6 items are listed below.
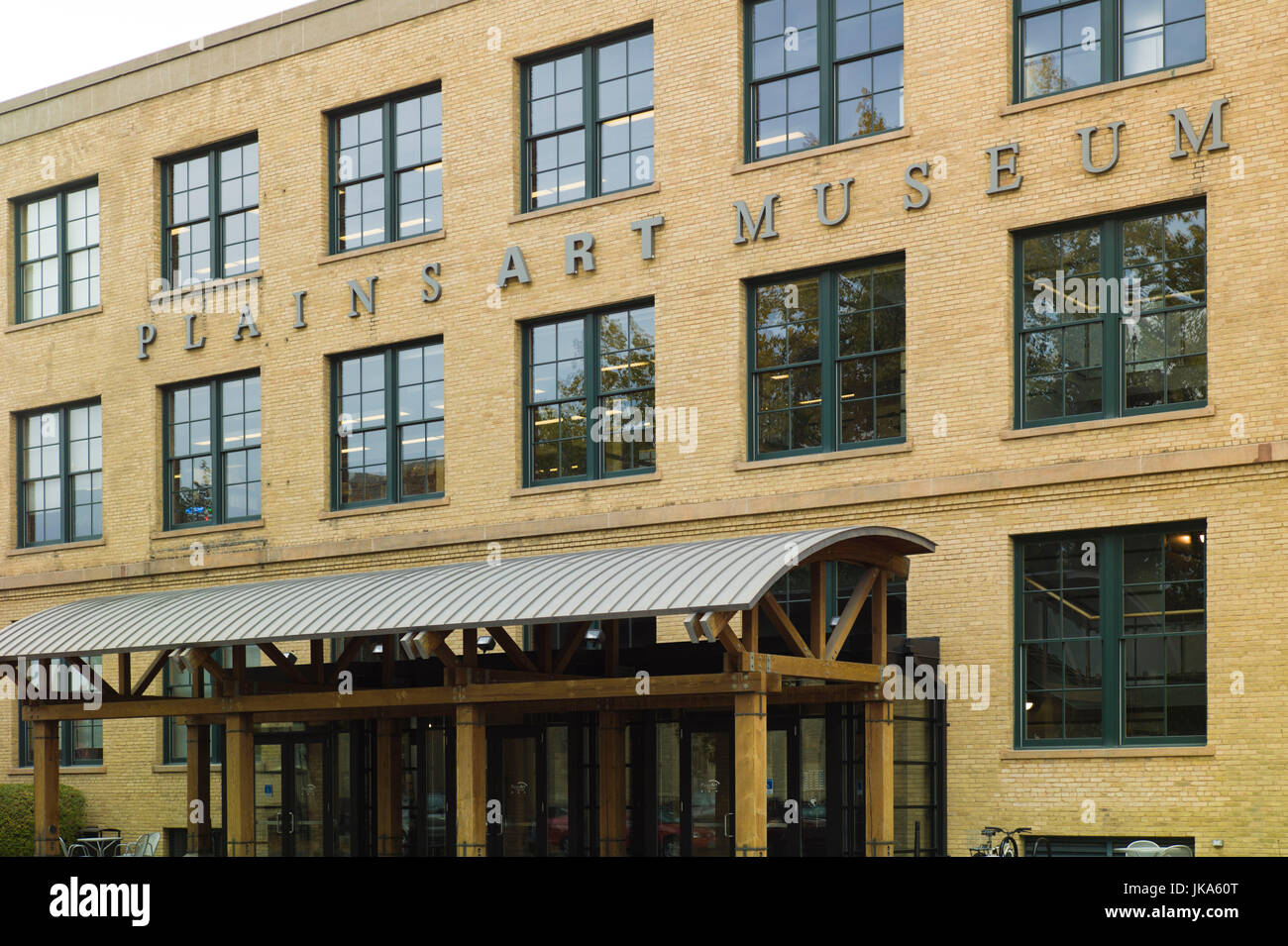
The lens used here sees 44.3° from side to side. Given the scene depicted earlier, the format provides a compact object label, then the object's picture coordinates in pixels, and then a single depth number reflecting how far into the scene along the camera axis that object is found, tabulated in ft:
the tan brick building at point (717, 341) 58.75
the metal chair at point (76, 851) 83.11
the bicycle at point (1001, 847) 59.16
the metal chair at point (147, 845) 82.02
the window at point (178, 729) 86.79
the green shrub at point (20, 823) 83.66
